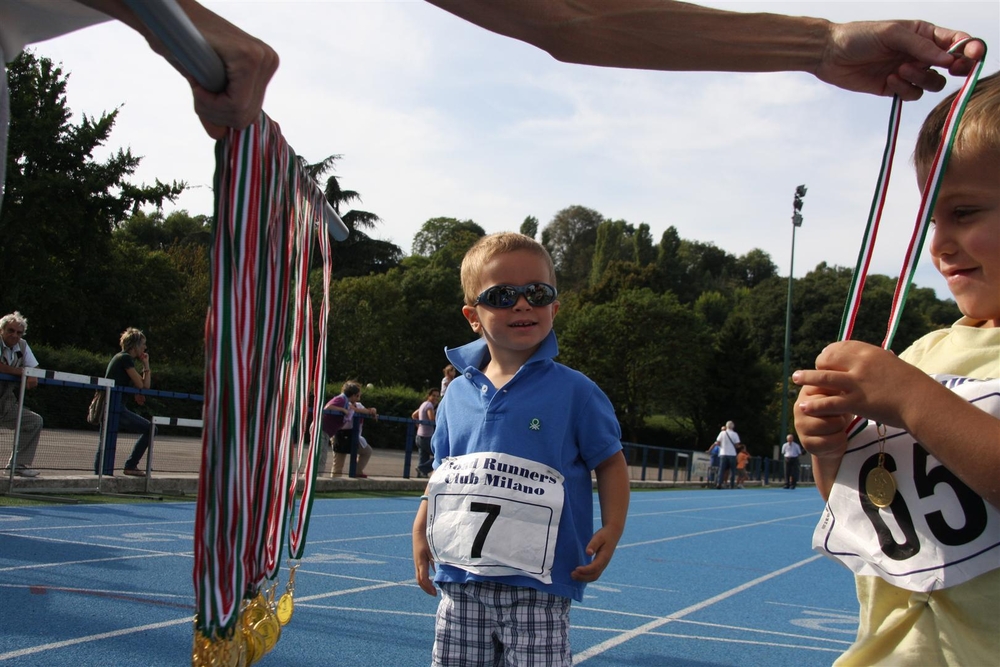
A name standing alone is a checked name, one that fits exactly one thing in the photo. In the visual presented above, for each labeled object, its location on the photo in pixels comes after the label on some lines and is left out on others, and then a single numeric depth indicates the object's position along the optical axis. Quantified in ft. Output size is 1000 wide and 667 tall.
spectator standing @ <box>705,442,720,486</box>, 111.14
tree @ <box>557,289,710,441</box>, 176.04
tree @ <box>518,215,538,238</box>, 392.14
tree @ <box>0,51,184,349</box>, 96.17
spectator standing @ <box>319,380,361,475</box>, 53.42
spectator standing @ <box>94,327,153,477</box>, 38.37
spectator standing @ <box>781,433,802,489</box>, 123.06
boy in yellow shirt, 4.74
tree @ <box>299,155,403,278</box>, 182.09
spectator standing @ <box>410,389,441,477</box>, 59.72
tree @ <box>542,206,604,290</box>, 379.35
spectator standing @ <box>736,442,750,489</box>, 119.85
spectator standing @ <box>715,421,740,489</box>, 106.52
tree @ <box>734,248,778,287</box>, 408.46
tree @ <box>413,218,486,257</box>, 301.84
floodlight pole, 139.13
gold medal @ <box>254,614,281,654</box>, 5.99
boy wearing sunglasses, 9.37
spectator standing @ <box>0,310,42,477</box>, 33.22
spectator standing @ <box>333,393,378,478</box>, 54.57
